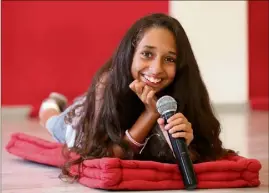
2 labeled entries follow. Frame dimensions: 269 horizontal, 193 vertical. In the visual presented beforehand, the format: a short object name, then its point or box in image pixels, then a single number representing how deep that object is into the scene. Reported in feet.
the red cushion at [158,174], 6.43
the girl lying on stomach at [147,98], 6.71
